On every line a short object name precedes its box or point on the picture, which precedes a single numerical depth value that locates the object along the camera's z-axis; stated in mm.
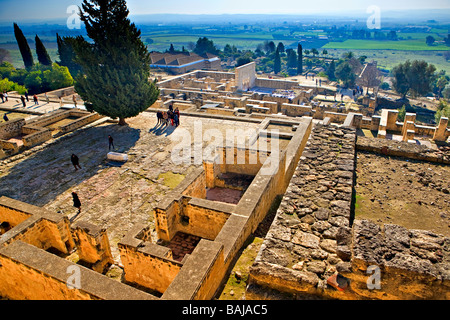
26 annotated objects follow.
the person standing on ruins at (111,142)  13961
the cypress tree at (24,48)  37250
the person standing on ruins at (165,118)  17281
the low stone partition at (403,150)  8128
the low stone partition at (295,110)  22984
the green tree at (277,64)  67969
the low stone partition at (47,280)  5207
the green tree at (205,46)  80125
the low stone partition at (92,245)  7297
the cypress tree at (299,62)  69162
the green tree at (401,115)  35181
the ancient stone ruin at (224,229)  4328
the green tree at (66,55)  39656
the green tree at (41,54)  39062
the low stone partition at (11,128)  15741
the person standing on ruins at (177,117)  16922
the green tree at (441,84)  61531
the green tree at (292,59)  76750
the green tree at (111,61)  15727
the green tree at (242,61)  58344
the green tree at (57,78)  30500
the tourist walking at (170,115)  16998
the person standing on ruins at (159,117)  17141
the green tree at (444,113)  27131
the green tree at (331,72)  69375
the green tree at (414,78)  49938
